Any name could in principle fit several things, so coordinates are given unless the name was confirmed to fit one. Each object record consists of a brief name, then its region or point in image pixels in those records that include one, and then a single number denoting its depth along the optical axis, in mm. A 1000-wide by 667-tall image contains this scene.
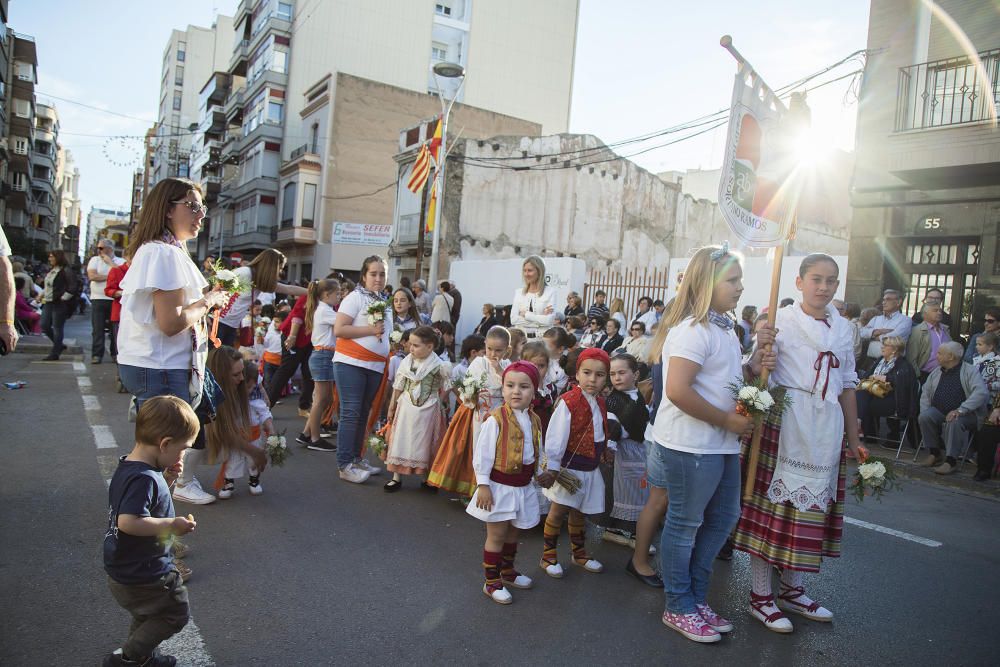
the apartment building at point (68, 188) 127250
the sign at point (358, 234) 35781
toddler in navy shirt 2791
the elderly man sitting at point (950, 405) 8570
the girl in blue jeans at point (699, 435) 3605
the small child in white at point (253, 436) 5719
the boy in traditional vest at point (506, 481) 4090
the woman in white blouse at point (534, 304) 7898
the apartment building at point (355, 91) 37875
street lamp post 21772
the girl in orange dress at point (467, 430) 5801
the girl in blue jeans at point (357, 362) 6395
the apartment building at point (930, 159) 12336
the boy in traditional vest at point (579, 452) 4629
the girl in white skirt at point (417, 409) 6215
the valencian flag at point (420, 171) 24594
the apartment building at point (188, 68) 77250
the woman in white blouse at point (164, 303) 3768
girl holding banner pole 3861
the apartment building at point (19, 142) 51625
